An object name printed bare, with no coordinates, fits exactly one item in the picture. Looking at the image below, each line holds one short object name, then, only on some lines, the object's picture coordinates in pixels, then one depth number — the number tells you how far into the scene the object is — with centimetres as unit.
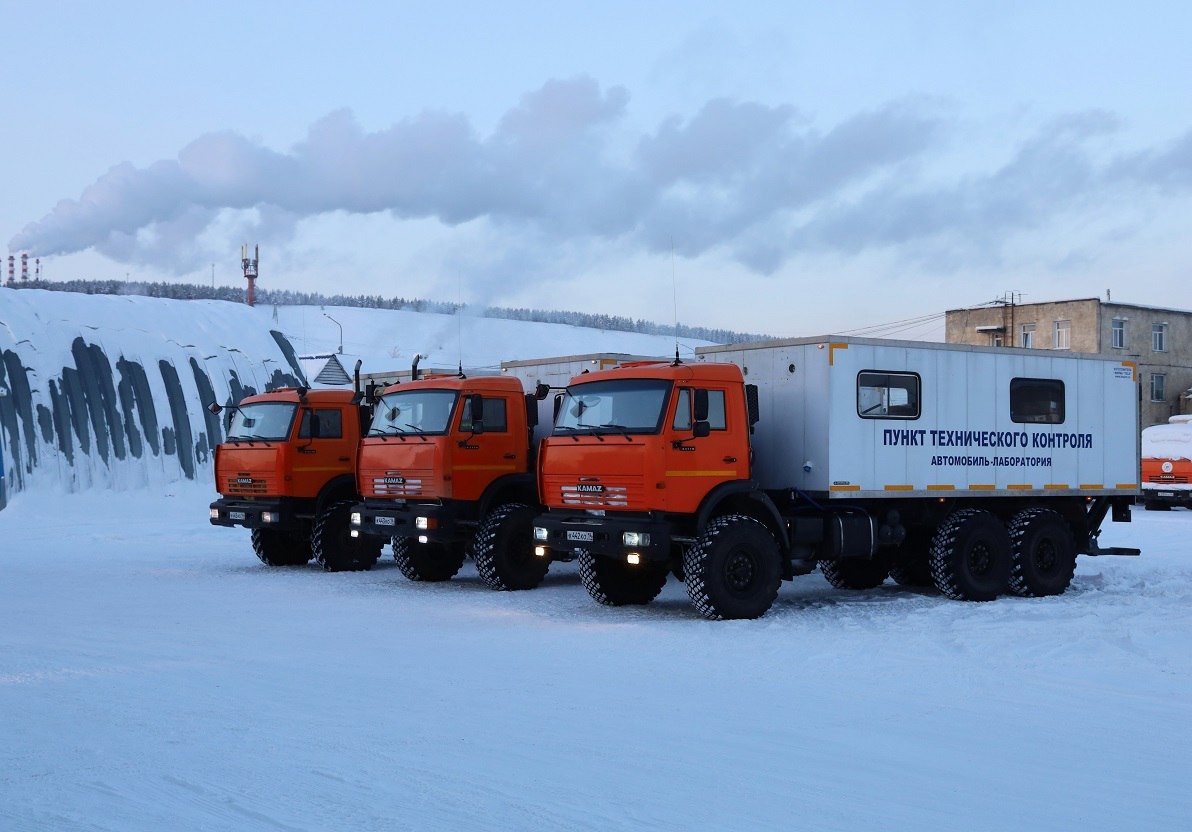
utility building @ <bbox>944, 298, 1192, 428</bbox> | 5772
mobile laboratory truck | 1330
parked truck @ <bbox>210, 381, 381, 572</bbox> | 1908
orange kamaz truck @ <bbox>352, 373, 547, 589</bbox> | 1628
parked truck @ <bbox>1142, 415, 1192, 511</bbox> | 3522
